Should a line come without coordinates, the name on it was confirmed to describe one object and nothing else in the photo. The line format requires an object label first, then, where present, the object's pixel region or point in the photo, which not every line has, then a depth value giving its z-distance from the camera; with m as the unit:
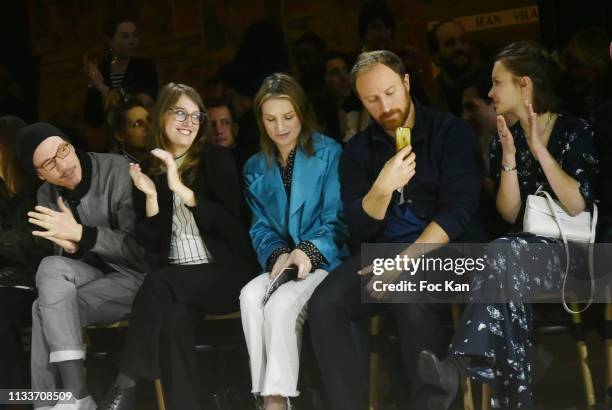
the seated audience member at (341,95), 8.19
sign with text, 7.68
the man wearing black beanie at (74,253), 7.85
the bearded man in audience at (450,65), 7.89
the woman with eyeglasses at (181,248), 7.55
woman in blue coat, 7.21
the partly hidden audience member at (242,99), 8.35
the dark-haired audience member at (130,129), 8.59
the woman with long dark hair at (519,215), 6.54
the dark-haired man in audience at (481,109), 7.66
